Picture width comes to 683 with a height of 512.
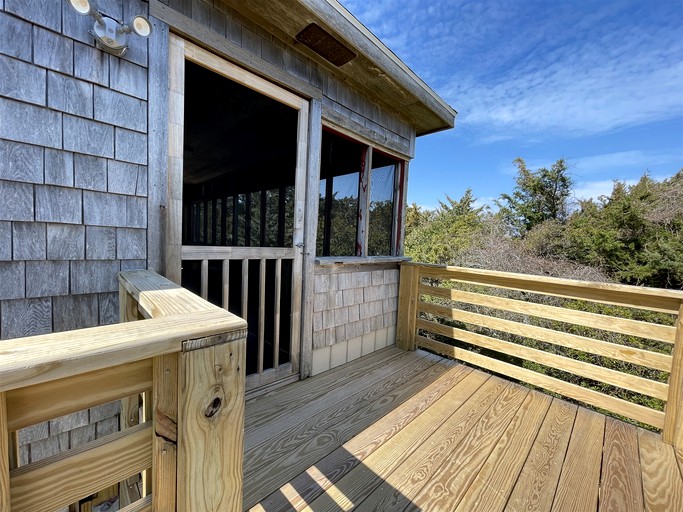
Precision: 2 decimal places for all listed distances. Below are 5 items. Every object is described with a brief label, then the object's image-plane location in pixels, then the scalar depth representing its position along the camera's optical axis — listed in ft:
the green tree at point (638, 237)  21.11
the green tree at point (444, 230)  25.61
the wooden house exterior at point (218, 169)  4.03
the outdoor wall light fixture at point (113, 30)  4.09
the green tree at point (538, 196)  31.89
